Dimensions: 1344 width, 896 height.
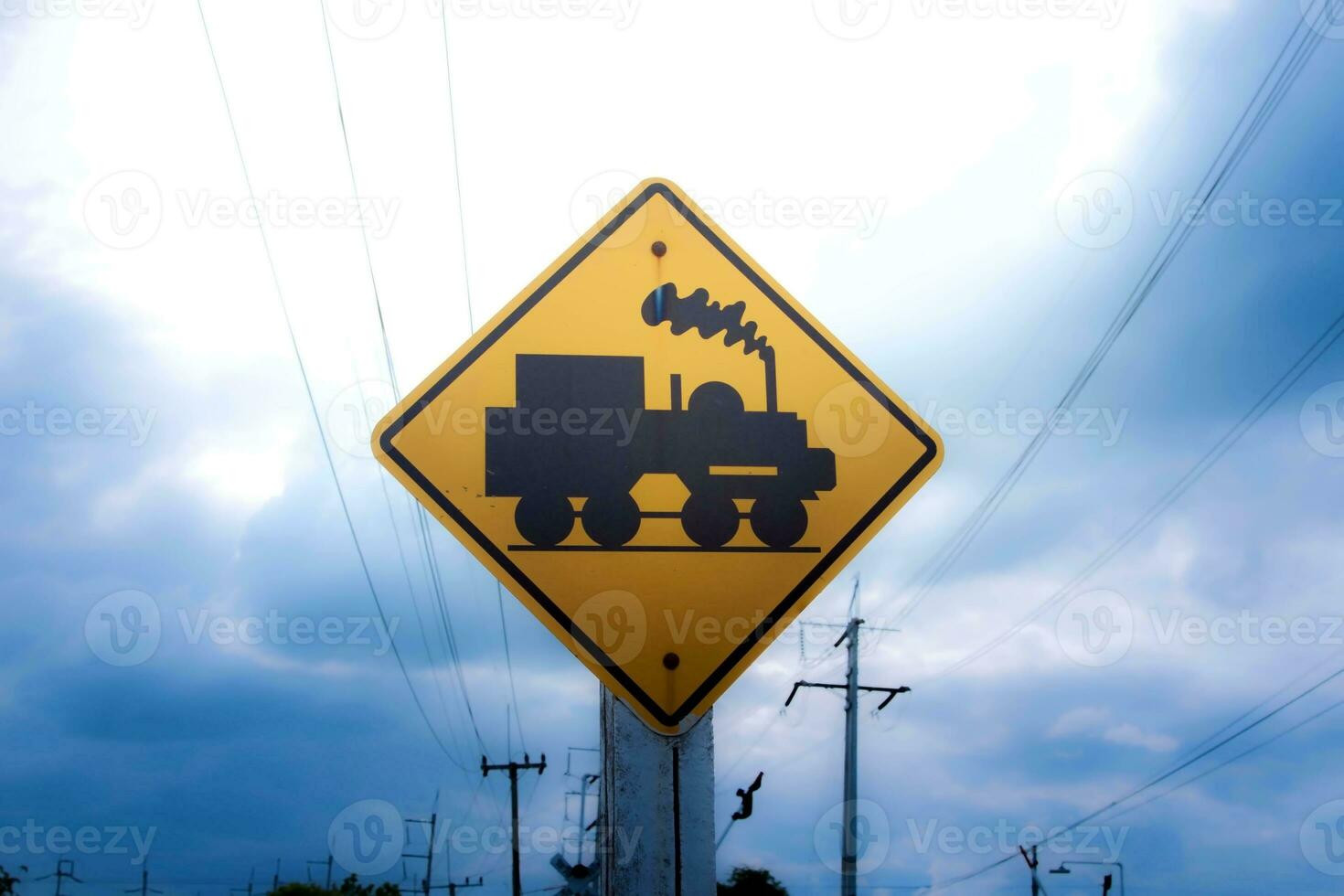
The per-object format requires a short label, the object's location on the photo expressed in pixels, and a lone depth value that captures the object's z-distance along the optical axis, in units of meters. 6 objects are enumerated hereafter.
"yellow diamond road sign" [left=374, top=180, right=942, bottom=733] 2.27
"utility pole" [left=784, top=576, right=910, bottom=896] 20.09
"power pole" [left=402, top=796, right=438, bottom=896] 55.75
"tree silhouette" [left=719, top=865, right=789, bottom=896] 37.81
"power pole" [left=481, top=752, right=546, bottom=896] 33.84
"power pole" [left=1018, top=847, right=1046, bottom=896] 32.38
